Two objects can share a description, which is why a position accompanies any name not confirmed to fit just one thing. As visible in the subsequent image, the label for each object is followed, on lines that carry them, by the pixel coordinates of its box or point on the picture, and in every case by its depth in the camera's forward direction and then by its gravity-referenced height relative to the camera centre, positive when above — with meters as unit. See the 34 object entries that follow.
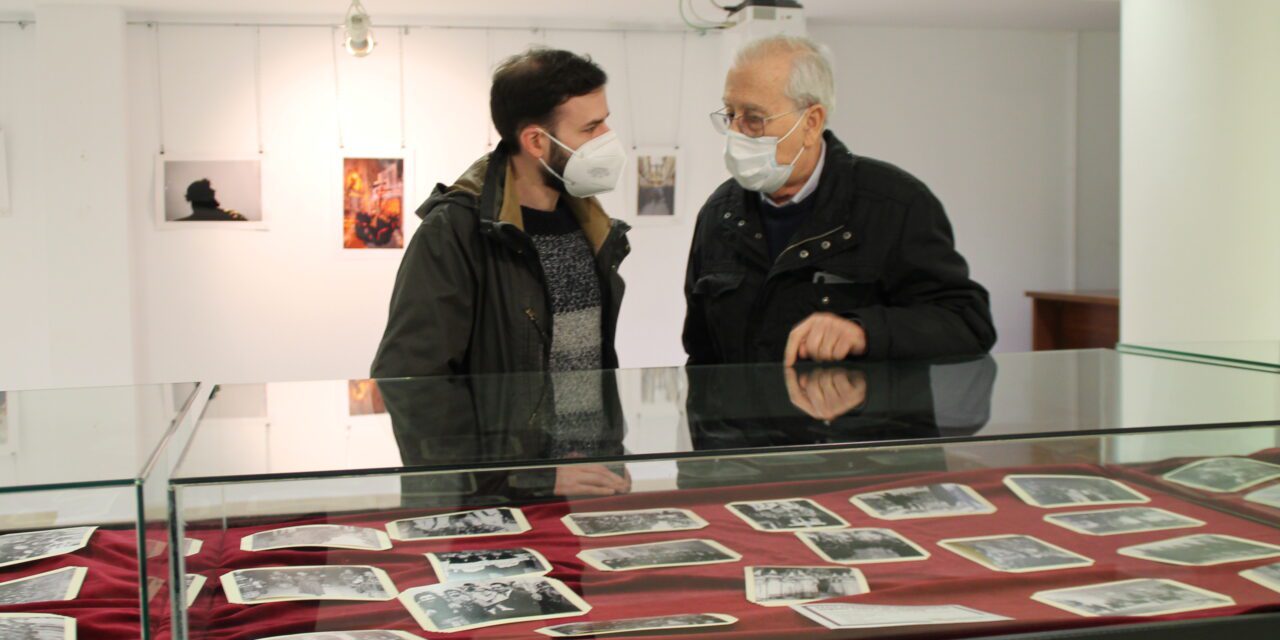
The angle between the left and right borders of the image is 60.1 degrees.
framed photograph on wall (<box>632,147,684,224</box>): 7.05 +0.66
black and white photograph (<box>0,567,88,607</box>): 1.16 -0.31
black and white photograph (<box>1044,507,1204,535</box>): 1.35 -0.30
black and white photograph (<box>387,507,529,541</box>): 1.18 -0.26
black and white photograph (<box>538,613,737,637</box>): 1.07 -0.33
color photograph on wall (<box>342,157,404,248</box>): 6.74 +0.55
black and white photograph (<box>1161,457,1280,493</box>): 1.39 -0.25
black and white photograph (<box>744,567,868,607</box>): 1.14 -0.32
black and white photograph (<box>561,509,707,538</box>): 1.23 -0.27
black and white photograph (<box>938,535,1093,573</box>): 1.25 -0.31
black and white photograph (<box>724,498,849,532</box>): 1.30 -0.28
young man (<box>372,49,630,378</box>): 2.21 +0.08
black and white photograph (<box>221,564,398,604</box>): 1.08 -0.29
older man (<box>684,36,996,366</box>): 2.37 +0.10
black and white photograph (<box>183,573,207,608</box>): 0.99 -0.27
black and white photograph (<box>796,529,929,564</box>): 1.24 -0.30
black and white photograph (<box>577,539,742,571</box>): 1.19 -0.30
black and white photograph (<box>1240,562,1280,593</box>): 1.28 -0.35
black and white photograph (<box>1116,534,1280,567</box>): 1.30 -0.32
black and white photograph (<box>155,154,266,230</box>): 6.60 +0.60
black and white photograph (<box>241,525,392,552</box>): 1.15 -0.26
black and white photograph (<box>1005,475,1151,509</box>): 1.40 -0.27
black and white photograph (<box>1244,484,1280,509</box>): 1.39 -0.27
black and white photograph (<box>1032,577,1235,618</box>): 1.19 -0.35
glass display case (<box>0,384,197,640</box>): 0.91 -0.22
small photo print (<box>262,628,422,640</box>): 1.02 -0.32
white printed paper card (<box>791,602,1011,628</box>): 1.12 -0.34
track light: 4.28 +1.00
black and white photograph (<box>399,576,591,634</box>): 1.06 -0.31
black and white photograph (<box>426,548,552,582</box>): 1.13 -0.29
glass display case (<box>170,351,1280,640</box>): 1.08 -0.26
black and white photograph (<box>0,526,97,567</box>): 1.25 -0.29
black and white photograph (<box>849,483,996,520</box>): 1.35 -0.27
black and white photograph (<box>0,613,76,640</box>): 1.07 -0.33
